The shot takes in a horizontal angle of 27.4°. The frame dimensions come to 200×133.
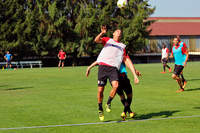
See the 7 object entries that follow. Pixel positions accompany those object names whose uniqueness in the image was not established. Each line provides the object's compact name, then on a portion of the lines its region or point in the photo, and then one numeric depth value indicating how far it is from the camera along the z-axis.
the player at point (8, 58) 44.34
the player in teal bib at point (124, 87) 9.41
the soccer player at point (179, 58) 16.30
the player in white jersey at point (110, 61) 9.00
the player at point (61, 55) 46.53
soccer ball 13.30
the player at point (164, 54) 30.31
